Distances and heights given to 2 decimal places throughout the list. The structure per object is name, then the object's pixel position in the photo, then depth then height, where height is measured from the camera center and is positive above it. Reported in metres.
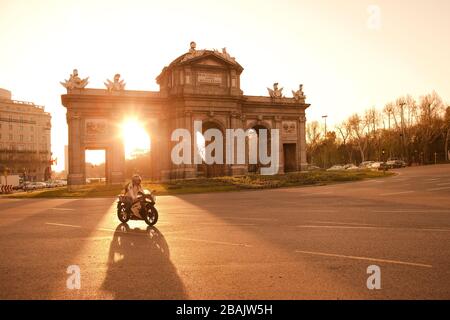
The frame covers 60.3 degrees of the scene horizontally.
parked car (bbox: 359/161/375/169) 79.18 -0.34
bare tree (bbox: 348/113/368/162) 92.57 +8.62
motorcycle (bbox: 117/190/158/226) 12.66 -1.45
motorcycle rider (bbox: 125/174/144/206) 13.00 -0.84
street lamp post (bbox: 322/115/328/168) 103.59 +0.37
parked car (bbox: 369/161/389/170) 66.86 -0.68
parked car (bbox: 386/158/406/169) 71.50 -0.37
